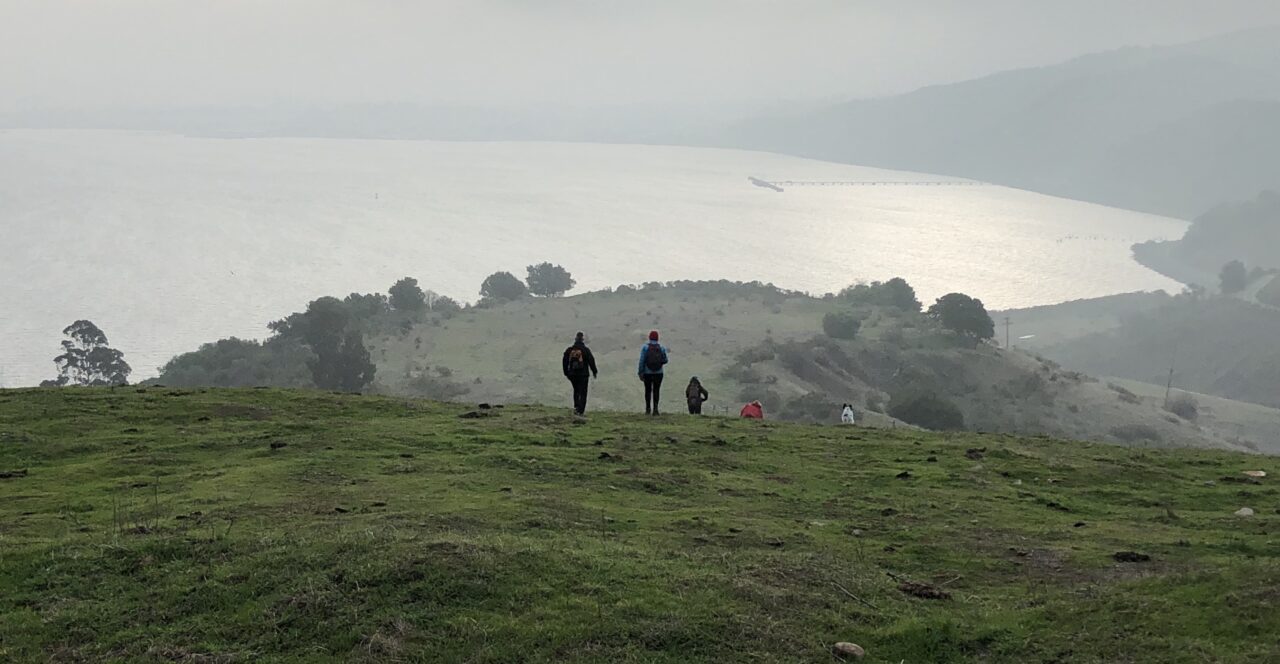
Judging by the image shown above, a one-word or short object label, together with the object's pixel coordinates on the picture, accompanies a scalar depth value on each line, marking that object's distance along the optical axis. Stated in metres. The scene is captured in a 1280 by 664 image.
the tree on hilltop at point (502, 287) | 138.12
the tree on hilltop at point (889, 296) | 126.50
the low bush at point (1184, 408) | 95.50
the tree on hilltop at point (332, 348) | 78.44
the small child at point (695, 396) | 26.48
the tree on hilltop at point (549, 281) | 144.38
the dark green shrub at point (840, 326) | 101.12
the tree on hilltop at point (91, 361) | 87.25
